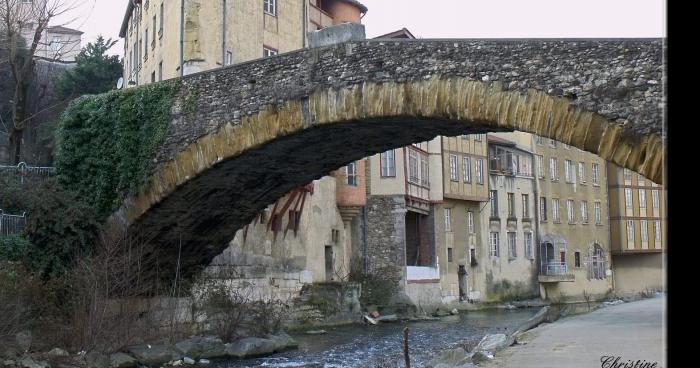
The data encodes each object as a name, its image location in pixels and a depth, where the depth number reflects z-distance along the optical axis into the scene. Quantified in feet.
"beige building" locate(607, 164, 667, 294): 171.12
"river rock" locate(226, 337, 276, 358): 58.85
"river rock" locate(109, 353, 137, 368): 48.42
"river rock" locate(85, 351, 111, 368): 46.39
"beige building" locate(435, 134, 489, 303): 131.85
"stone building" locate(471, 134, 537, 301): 145.18
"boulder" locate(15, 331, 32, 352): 43.37
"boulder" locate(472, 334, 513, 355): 44.06
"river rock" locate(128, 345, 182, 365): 51.70
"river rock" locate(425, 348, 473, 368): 41.09
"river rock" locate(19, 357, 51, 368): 41.52
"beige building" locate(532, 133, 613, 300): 161.07
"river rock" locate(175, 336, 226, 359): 55.98
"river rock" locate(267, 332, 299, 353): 63.00
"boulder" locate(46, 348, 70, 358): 44.48
